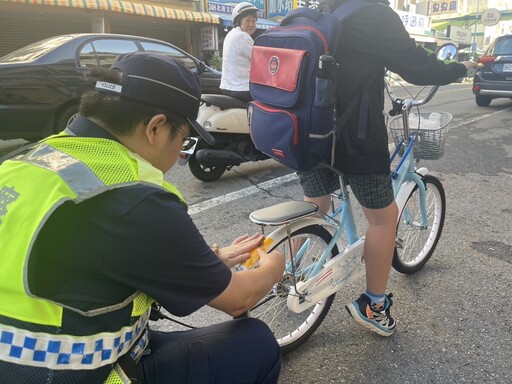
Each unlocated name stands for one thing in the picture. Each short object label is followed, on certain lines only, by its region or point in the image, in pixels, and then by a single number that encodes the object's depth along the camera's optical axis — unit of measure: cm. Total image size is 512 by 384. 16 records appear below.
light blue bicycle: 207
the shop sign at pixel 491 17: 2592
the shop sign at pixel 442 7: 3838
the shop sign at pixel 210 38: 1673
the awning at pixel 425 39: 3177
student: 183
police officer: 98
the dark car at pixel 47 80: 522
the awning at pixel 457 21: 4150
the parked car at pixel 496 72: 967
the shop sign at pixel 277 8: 1938
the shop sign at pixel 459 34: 3716
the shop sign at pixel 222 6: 1703
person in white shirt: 477
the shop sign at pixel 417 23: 3182
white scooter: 457
